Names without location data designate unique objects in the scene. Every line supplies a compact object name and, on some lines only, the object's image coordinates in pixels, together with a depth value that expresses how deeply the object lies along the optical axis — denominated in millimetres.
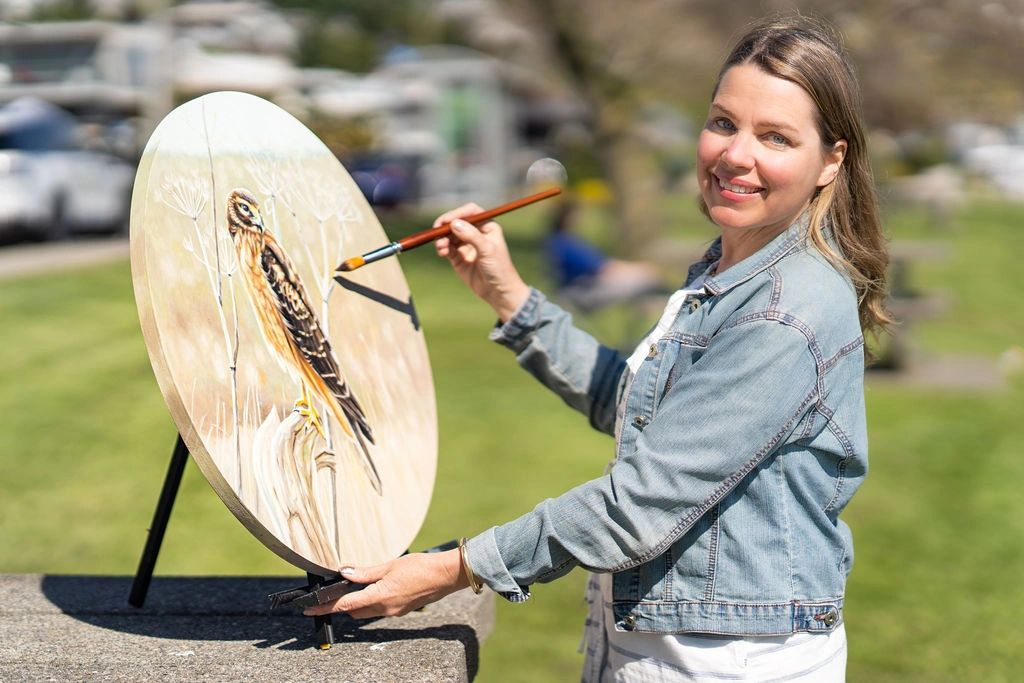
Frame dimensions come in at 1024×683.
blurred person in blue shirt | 8875
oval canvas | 1801
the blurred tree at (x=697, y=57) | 10961
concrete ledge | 1982
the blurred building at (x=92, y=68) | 18078
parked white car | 14312
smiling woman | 1737
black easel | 2059
